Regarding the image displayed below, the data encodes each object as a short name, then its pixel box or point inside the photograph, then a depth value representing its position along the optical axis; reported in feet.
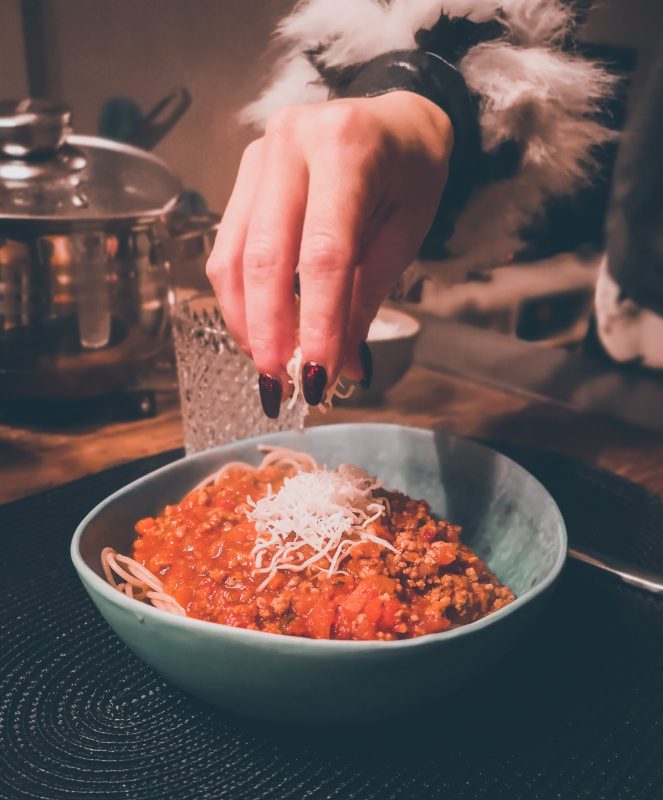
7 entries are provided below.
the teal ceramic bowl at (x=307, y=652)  1.32
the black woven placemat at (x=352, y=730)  1.35
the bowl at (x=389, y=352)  2.32
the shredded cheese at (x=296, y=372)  1.55
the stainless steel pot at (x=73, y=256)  2.13
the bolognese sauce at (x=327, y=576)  1.46
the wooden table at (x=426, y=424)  2.15
